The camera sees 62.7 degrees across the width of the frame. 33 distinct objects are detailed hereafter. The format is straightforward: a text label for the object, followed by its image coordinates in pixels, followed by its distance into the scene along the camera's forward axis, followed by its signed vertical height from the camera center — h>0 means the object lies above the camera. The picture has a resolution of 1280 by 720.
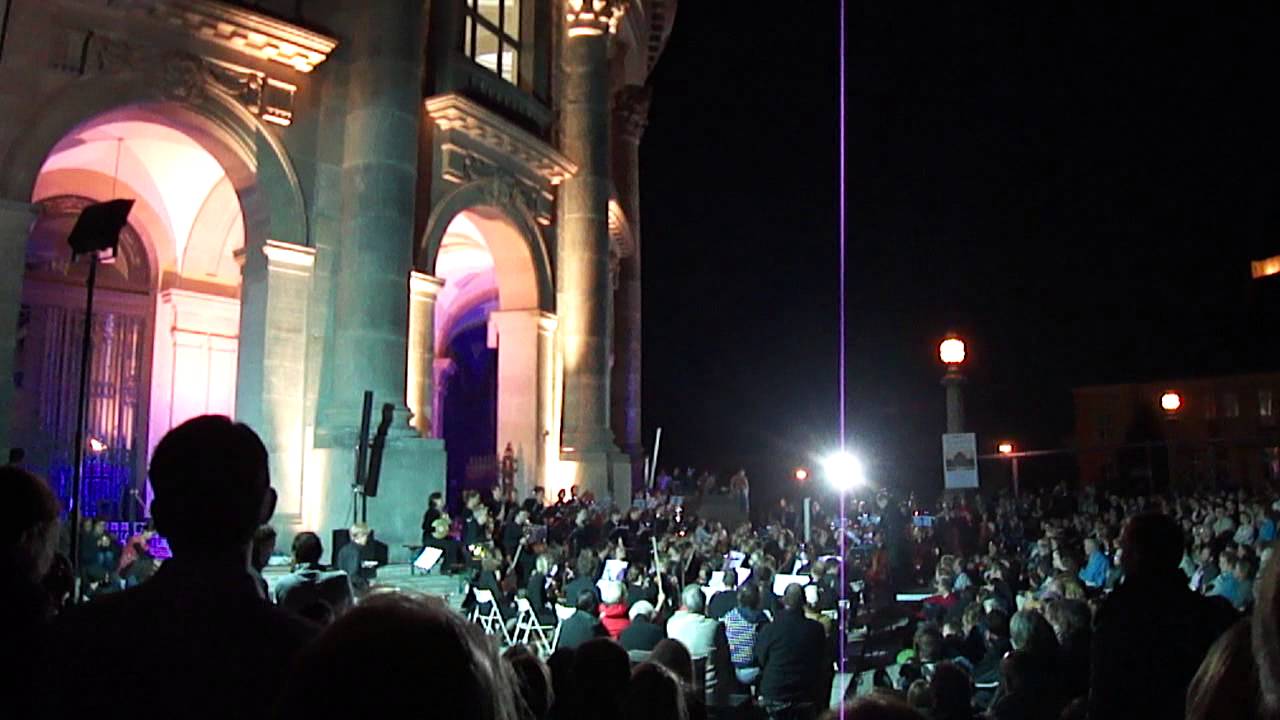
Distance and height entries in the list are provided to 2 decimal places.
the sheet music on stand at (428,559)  14.81 -1.25
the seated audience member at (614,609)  11.11 -1.49
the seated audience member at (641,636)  8.80 -1.38
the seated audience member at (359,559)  14.49 -1.26
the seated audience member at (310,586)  5.50 -0.65
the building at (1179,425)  52.69 +3.08
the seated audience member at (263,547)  5.96 -0.45
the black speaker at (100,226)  11.40 +2.64
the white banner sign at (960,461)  14.17 +0.19
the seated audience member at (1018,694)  6.00 -1.25
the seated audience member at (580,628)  9.01 -1.35
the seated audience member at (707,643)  9.40 -1.54
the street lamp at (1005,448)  68.62 +1.81
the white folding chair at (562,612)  12.73 -1.75
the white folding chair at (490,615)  13.02 -1.79
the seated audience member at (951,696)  5.71 -1.20
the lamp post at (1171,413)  31.84 +2.46
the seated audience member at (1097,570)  14.42 -1.29
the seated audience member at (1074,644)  6.29 -1.04
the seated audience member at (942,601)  12.07 -1.54
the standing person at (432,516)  17.36 -0.75
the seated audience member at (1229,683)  1.56 -0.31
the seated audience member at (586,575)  11.83 -1.27
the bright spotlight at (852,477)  40.63 -0.12
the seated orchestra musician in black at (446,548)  16.98 -1.24
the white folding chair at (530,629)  12.91 -1.98
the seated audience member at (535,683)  4.47 -0.91
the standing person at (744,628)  10.30 -1.52
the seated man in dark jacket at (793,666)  9.02 -1.65
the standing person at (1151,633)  4.04 -0.61
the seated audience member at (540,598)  13.06 -1.58
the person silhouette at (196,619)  1.97 -0.30
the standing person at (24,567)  2.34 -0.26
